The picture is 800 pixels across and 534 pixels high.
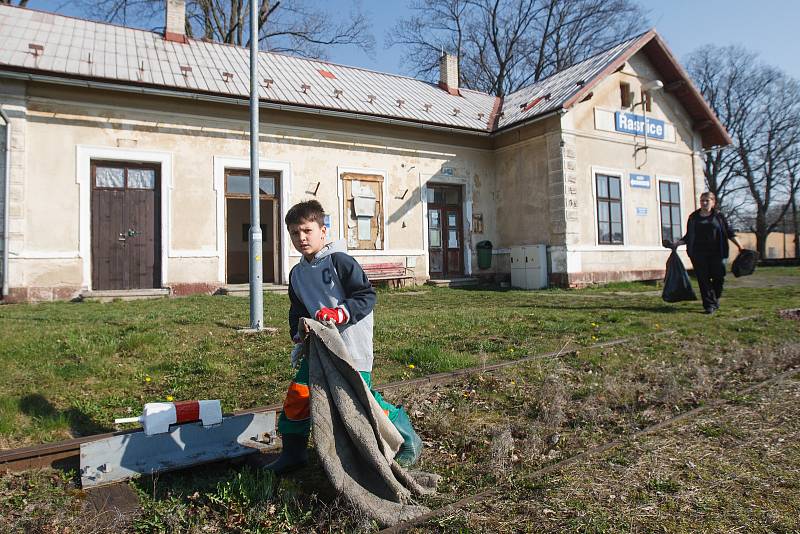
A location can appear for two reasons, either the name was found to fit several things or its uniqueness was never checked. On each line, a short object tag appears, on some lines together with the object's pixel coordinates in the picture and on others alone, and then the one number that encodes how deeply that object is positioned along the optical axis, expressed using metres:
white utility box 15.46
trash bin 17.03
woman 8.99
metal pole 6.99
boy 2.86
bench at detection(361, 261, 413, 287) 14.70
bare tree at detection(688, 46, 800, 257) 37.75
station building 11.40
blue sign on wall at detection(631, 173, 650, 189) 17.41
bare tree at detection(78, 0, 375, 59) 24.52
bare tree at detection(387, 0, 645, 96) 30.73
